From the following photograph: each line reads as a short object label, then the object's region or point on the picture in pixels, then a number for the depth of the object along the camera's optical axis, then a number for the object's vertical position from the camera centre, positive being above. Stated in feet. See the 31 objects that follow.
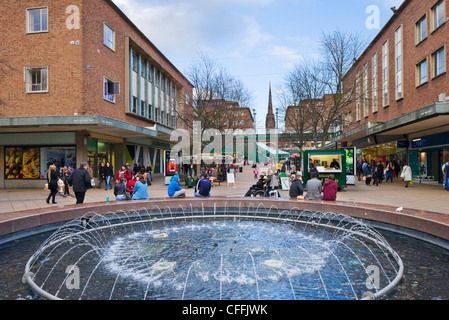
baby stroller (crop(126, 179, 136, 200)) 38.38 -2.90
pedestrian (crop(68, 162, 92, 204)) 32.65 -1.79
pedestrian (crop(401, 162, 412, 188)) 65.87 -2.56
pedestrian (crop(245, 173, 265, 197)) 43.64 -3.28
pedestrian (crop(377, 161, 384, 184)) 75.56 -2.17
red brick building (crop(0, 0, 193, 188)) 62.80 +17.17
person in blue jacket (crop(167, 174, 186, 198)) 37.05 -3.27
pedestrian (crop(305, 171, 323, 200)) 34.32 -3.04
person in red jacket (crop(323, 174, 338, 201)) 33.73 -3.02
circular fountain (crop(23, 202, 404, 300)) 13.88 -5.68
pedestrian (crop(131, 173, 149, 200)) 35.22 -3.07
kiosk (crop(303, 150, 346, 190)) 57.06 -0.08
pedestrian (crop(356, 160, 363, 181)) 93.59 -2.65
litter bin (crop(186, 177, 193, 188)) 67.13 -4.06
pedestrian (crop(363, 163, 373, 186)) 71.92 -2.99
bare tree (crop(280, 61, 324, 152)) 89.45 +19.35
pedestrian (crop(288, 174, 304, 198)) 37.04 -3.15
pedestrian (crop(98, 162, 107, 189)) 62.80 -2.15
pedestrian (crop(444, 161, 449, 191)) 54.24 -2.07
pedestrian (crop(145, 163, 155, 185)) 76.89 -3.13
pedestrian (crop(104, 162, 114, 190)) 62.08 -1.82
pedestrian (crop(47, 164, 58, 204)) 38.47 -1.97
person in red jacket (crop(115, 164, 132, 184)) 38.92 -1.35
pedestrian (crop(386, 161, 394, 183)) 80.26 -2.05
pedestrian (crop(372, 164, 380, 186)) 70.54 -3.36
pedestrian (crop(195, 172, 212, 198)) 37.88 -2.95
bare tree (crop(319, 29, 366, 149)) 83.76 +25.04
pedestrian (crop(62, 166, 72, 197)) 50.44 -2.59
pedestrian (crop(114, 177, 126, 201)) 35.68 -3.15
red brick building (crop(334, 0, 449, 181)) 64.18 +20.21
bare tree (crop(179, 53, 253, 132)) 85.71 +19.14
